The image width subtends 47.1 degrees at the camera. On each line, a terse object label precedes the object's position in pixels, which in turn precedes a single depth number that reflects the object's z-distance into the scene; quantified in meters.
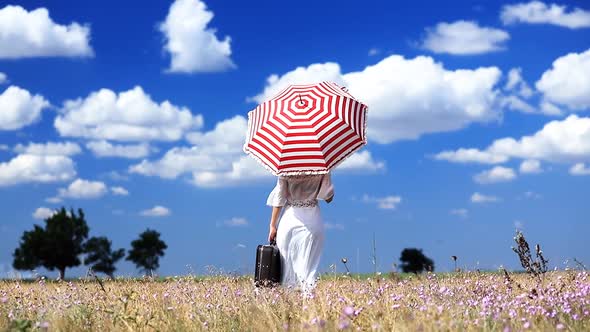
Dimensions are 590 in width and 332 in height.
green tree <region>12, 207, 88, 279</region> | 49.12
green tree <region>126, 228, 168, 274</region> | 56.88
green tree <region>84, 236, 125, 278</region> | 51.12
